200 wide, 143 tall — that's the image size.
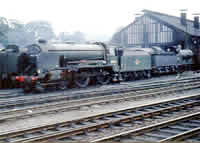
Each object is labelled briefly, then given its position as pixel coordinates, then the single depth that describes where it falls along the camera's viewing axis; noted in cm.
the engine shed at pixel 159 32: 3697
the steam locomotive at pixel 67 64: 1459
